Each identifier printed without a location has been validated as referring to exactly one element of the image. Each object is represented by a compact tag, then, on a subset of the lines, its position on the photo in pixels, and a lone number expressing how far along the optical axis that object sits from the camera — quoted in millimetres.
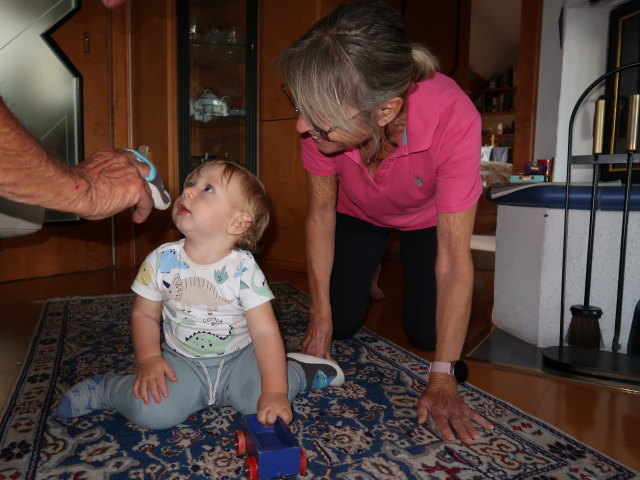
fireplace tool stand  1314
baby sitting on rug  988
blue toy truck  797
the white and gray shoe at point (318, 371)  1169
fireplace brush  1393
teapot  2738
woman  910
